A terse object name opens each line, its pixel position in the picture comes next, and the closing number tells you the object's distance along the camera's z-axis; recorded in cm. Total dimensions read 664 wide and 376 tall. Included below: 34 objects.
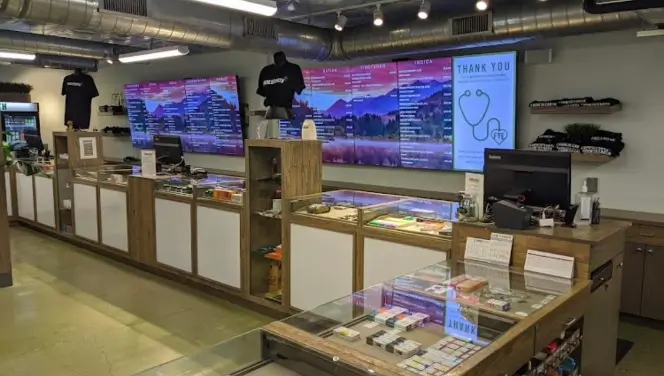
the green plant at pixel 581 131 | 515
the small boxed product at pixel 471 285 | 270
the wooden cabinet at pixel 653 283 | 457
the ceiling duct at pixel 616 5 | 358
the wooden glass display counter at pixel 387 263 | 214
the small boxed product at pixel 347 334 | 213
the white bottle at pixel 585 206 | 321
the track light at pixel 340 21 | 580
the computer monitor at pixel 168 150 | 688
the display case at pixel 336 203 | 457
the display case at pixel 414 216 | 405
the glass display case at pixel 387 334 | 197
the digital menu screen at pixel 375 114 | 663
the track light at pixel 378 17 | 538
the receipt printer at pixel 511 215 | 300
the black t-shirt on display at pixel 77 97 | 917
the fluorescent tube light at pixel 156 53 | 693
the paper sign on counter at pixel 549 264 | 282
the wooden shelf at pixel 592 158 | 499
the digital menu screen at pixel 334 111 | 710
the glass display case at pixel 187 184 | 580
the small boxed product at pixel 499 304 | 245
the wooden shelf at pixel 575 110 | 504
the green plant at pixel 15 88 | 1207
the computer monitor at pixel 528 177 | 312
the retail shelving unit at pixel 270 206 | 484
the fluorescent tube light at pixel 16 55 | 779
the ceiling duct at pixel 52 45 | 746
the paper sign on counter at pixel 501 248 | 302
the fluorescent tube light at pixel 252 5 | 443
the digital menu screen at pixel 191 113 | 834
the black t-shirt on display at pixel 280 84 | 586
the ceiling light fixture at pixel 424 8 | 511
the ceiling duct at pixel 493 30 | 475
